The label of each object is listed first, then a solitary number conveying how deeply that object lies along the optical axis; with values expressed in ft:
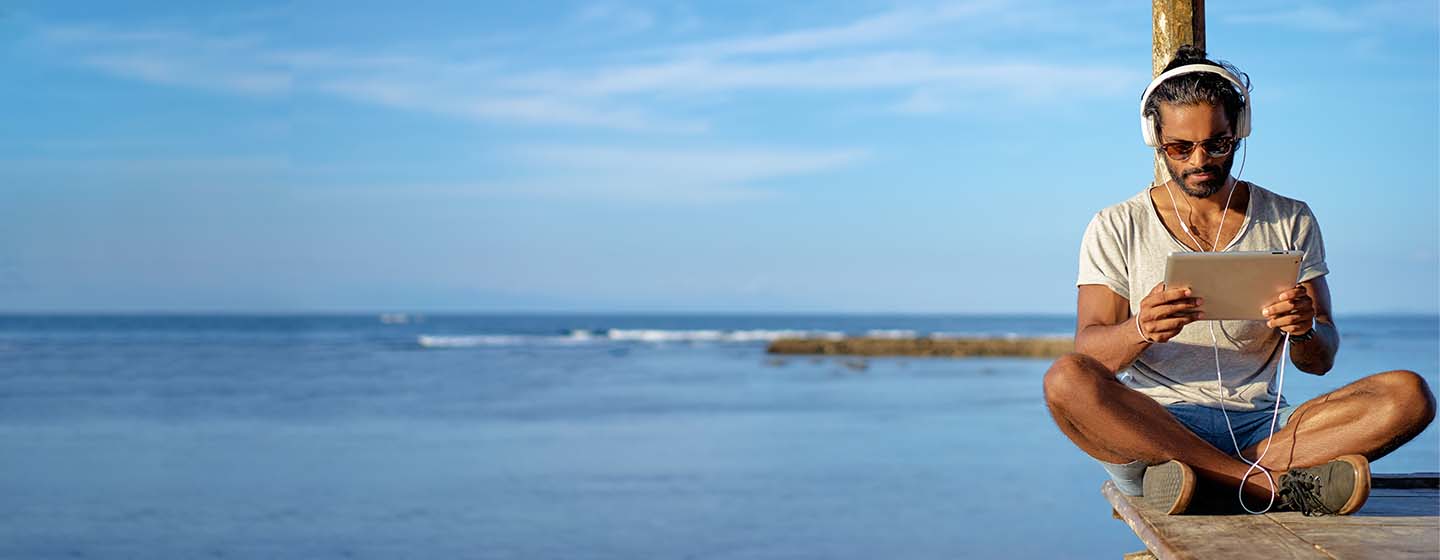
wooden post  13.23
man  9.13
